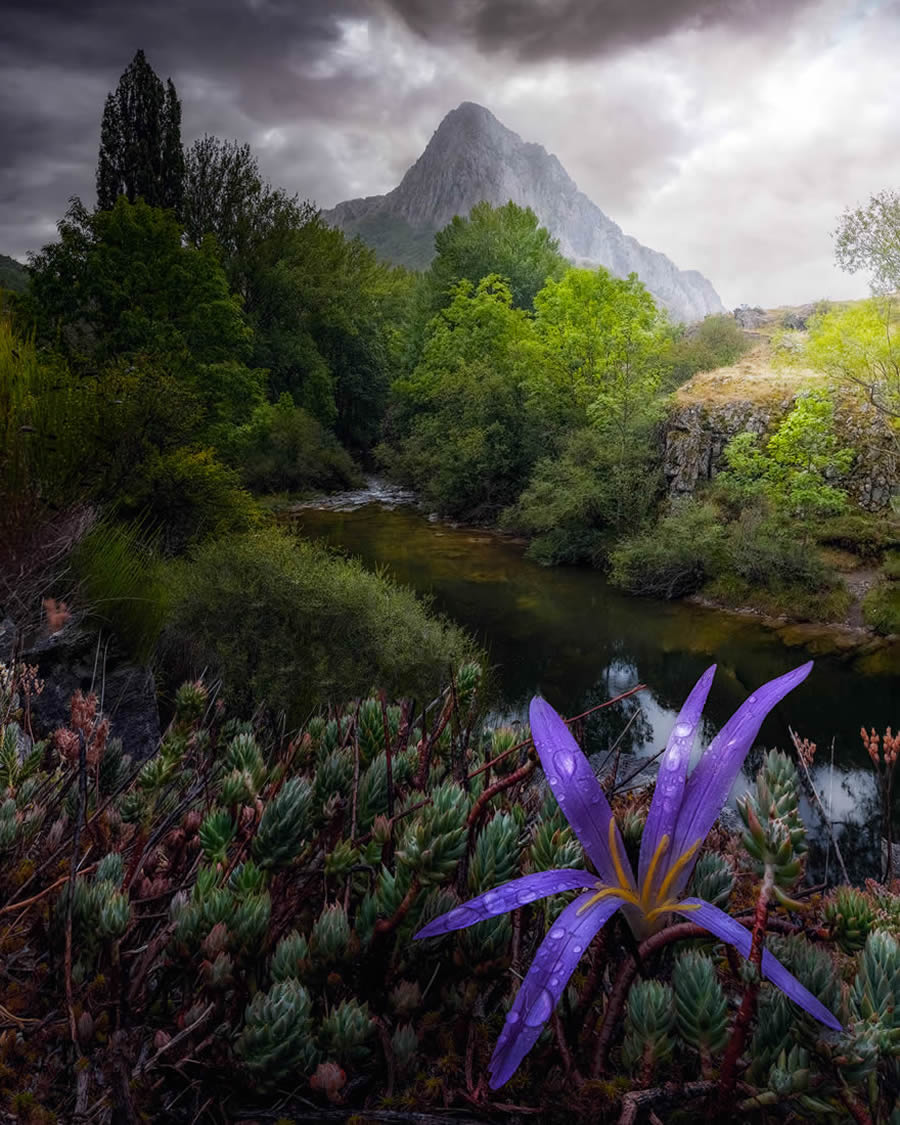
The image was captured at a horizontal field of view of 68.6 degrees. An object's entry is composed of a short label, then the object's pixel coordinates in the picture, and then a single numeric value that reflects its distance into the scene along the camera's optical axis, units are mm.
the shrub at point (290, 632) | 7070
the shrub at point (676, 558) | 15133
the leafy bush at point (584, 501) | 17969
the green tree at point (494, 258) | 33469
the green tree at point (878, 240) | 15742
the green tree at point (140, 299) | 15812
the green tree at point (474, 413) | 22812
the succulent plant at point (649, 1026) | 602
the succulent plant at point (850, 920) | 630
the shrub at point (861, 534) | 15195
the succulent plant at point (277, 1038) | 631
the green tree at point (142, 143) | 27781
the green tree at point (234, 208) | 30328
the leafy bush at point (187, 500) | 9539
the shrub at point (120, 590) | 4289
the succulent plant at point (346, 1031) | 660
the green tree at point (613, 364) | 18688
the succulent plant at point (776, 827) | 496
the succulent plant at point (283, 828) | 814
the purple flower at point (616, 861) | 568
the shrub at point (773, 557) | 14102
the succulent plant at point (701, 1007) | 588
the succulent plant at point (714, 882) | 768
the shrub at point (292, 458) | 25406
